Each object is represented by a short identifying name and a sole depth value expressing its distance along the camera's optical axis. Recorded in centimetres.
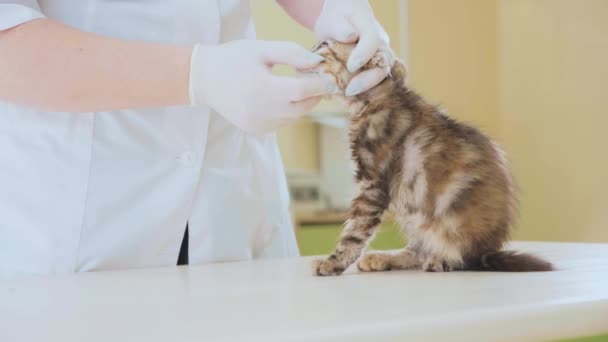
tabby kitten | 106
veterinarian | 107
